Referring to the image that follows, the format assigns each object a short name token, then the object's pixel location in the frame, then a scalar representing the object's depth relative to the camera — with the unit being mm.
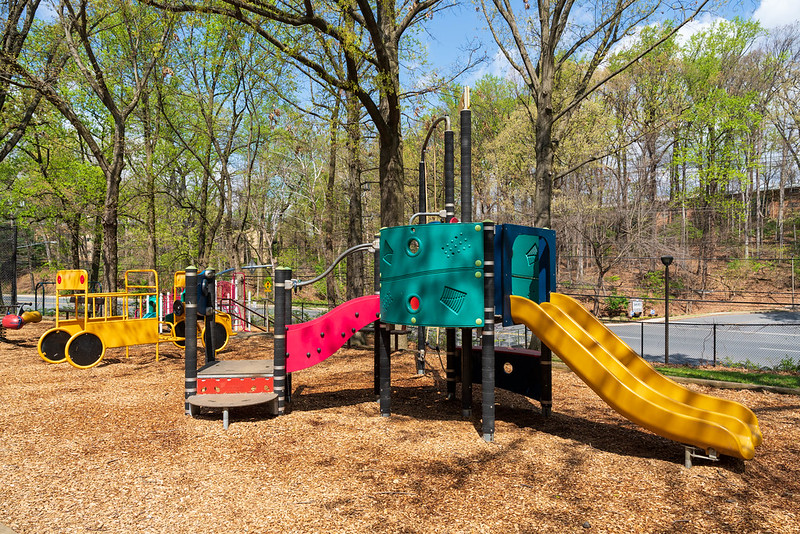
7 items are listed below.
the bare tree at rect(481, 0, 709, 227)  9922
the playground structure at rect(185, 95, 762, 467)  4727
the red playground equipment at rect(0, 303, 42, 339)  11992
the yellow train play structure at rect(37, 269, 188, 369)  9609
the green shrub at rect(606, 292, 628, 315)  25159
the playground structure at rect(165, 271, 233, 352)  7234
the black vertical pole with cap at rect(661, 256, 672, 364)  10853
